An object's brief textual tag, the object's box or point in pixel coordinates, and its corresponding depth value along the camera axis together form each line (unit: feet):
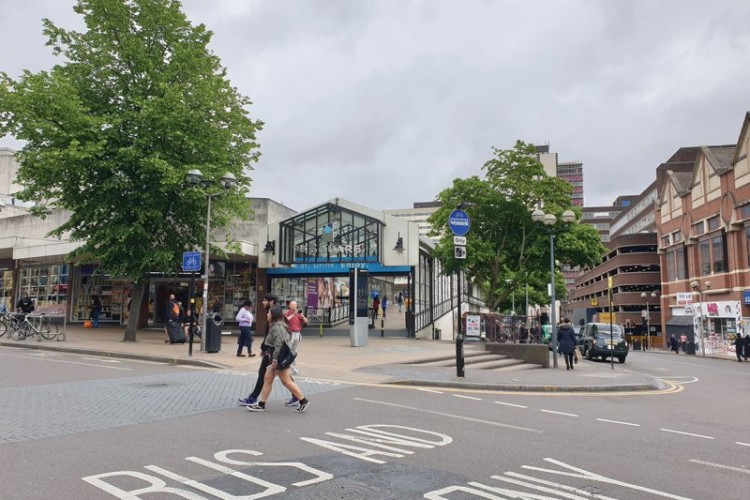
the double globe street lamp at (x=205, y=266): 55.71
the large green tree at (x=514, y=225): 97.35
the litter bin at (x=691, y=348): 150.10
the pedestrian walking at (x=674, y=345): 158.30
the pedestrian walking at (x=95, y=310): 100.07
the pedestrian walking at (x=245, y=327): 55.42
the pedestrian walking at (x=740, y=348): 110.01
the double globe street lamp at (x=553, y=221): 62.18
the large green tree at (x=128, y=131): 63.46
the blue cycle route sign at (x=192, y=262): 58.63
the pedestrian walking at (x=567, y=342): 60.29
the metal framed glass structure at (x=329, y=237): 87.66
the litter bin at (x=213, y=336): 59.52
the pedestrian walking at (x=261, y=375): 29.94
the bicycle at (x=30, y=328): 71.46
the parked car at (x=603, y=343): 85.51
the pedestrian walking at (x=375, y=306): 109.91
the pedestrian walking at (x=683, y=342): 153.86
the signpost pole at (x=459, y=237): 45.29
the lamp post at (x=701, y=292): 145.34
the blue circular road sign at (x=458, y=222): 46.60
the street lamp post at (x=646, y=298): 200.87
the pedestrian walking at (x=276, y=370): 29.09
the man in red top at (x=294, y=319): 42.37
